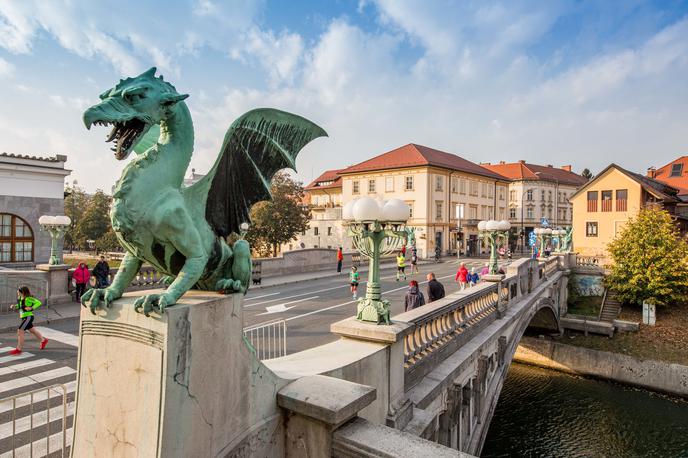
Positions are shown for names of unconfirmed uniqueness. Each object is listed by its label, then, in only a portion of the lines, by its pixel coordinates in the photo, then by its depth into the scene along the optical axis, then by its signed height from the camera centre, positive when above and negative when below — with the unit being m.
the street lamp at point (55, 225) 14.50 +0.20
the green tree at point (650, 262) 23.53 -1.35
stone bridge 3.76 -1.85
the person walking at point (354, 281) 15.66 -1.81
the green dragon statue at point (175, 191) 2.41 +0.29
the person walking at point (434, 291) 9.80 -1.34
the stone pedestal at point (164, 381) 2.21 -0.89
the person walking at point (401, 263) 20.94 -1.43
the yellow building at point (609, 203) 35.75 +3.51
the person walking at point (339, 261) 24.88 -1.61
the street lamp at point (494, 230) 13.26 +0.28
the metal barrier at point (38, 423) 4.31 -2.48
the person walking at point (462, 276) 14.81 -1.45
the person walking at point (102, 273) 13.65 -1.45
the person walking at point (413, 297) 9.22 -1.43
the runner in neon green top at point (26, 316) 8.60 -1.89
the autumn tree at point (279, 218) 31.27 +1.33
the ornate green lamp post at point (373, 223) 5.96 +0.20
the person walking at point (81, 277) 13.34 -1.55
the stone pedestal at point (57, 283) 13.50 -1.84
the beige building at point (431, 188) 43.56 +5.67
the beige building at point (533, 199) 60.97 +6.32
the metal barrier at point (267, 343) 8.21 -2.55
